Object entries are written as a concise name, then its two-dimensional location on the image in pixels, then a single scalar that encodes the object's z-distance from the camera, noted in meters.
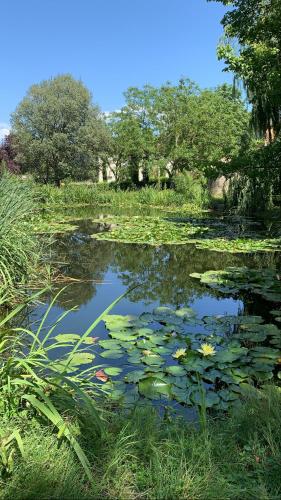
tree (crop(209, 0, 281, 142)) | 9.02
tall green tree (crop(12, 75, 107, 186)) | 24.12
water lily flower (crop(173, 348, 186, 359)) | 3.68
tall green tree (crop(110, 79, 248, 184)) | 25.67
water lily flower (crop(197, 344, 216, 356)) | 3.66
